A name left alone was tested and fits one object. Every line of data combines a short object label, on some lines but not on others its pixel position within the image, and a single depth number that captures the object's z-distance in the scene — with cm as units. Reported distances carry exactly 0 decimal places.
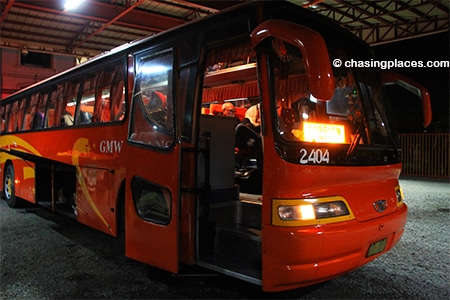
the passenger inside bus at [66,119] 644
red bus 314
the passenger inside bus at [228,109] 730
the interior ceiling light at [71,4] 997
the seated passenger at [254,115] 618
